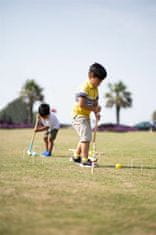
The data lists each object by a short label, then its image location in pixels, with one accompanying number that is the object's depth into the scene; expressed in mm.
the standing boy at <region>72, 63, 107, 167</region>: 6715
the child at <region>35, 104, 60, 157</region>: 8953
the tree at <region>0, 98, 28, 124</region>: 53378
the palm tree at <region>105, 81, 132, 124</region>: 61688
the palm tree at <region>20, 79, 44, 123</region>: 60531
